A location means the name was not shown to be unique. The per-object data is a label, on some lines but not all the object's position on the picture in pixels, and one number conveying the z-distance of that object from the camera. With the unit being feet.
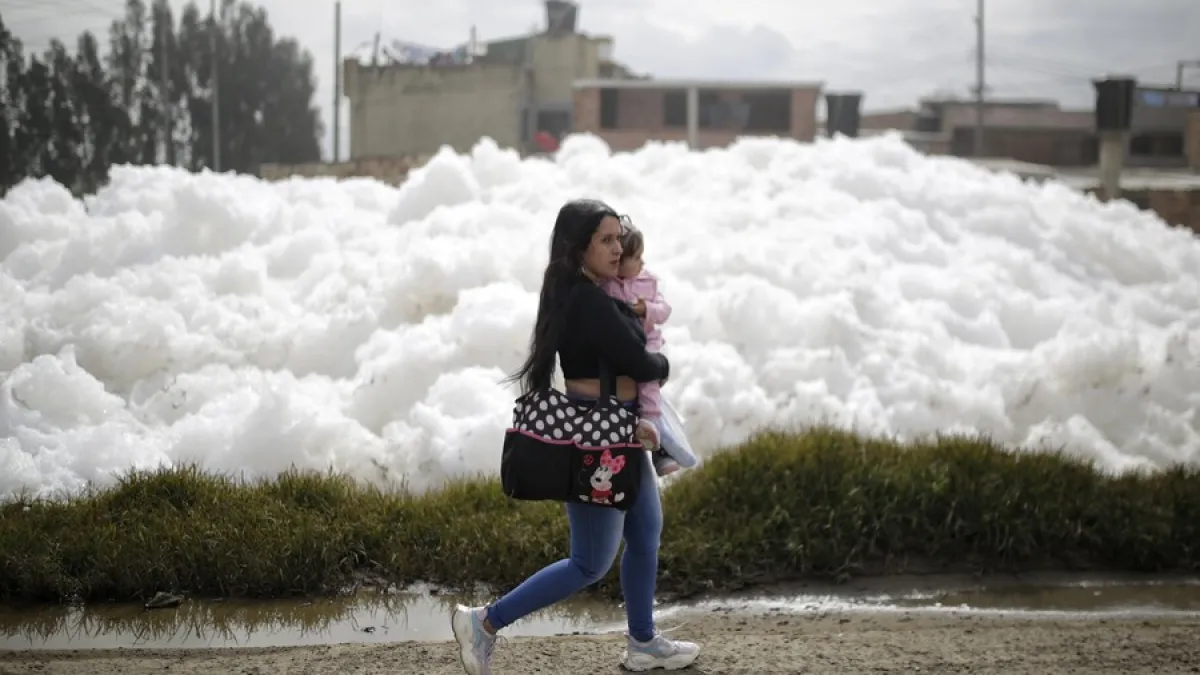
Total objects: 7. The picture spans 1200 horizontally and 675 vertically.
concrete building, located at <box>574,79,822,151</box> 135.13
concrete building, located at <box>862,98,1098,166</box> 154.71
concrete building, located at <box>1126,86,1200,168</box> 144.05
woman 13.99
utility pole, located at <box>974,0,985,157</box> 146.30
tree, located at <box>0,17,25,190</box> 27.63
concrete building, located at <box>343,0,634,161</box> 134.41
